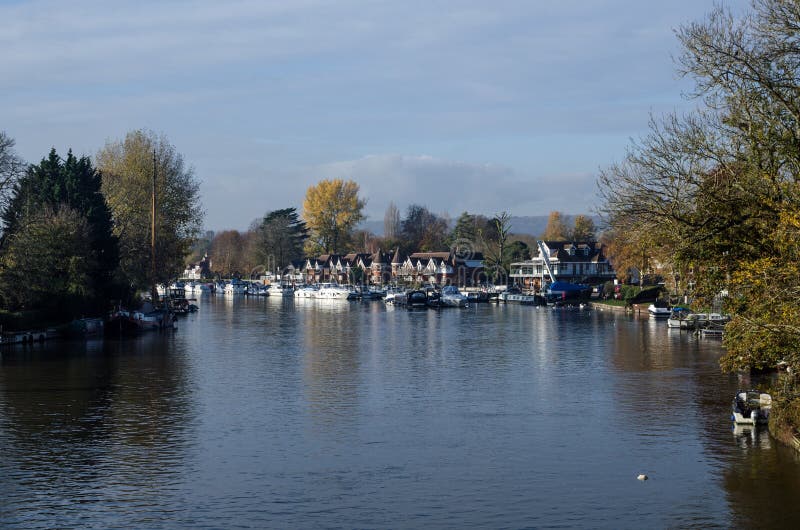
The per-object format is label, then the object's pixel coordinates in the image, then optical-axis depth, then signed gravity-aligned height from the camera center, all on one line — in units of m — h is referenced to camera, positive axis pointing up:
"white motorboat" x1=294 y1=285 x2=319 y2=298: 164.12 -1.42
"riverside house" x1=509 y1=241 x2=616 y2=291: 152.88 +2.97
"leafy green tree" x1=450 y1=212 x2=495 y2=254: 191.62 +9.80
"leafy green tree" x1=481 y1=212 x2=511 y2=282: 167.20 +5.04
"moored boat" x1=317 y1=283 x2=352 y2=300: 153.29 -1.57
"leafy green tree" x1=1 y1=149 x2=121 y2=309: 71.81 +7.09
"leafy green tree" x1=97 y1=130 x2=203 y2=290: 86.06 +8.55
